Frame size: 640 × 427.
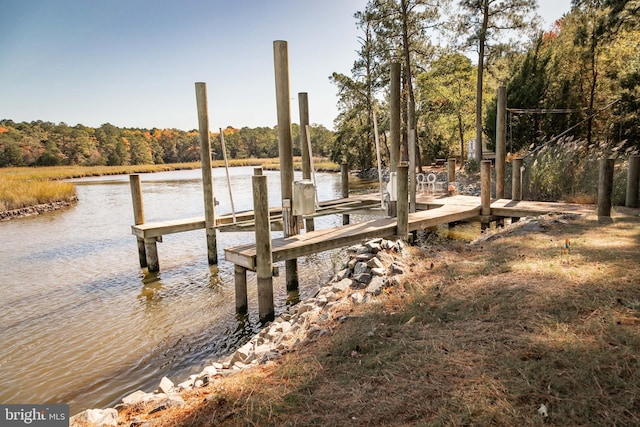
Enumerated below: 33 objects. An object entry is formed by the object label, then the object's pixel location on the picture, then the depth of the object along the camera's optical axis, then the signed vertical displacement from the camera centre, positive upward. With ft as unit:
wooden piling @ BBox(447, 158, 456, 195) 44.56 -1.56
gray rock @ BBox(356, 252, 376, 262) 21.15 -5.02
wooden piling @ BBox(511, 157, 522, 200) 36.52 -2.23
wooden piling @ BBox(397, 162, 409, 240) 24.54 -2.70
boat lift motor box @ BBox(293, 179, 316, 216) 24.25 -2.07
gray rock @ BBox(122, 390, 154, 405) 11.88 -6.90
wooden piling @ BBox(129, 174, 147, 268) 29.58 -2.82
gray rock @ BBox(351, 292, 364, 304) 16.28 -5.56
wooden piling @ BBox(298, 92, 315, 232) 32.31 +3.22
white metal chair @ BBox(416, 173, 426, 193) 46.75 -3.17
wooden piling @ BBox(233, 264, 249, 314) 21.84 -6.72
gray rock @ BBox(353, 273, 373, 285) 18.71 -5.43
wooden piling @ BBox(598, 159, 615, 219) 26.89 -2.36
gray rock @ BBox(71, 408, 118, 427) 10.41 -6.45
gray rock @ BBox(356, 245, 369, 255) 22.13 -4.91
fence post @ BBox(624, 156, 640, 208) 28.96 -2.38
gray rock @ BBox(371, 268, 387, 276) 18.67 -5.16
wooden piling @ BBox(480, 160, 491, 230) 31.86 -3.01
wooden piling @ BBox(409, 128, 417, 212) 29.28 -0.99
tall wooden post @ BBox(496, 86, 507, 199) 38.55 +0.75
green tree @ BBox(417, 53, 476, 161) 78.52 +12.88
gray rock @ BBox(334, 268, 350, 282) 21.11 -5.97
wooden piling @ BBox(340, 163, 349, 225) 44.37 -1.91
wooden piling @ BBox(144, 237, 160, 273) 30.68 -6.52
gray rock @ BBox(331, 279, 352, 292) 18.83 -5.82
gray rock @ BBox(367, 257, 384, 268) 19.62 -5.00
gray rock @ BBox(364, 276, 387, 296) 16.68 -5.34
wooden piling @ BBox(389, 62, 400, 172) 27.25 +2.96
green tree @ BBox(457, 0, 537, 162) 61.43 +20.52
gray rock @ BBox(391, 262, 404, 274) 18.60 -5.05
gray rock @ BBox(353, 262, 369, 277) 19.72 -5.28
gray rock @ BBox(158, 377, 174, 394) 13.07 -7.06
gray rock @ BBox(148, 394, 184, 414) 10.44 -6.08
